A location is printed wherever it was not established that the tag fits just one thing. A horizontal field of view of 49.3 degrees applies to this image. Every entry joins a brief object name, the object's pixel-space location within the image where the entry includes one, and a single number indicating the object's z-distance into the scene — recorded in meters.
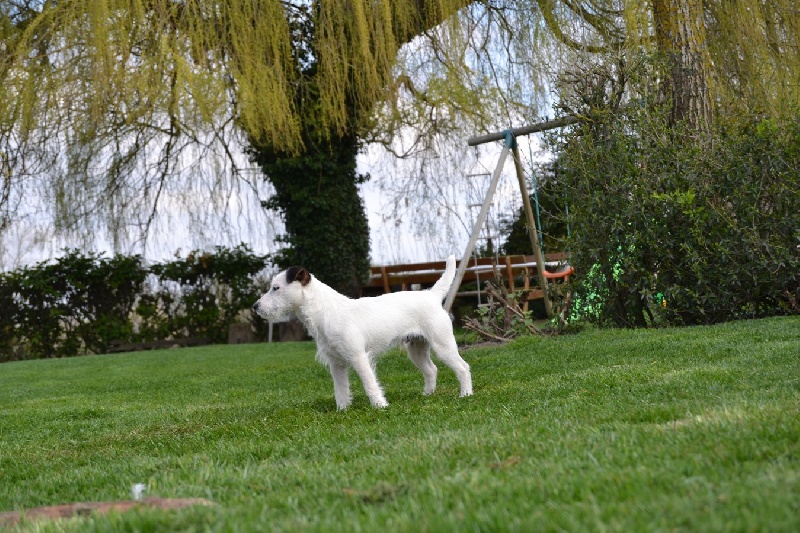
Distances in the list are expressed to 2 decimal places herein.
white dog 5.45
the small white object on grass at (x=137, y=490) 3.23
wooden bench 14.09
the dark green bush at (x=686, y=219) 8.84
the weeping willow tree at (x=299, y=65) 9.62
